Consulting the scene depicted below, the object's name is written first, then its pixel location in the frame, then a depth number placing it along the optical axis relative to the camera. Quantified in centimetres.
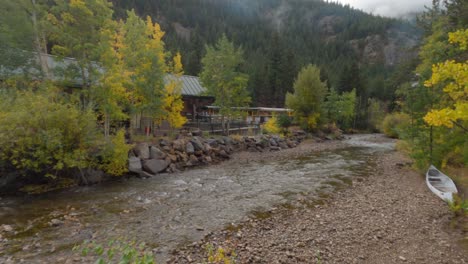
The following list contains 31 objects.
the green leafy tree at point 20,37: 1337
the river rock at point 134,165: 1388
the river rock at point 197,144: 1882
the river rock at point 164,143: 1744
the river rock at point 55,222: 778
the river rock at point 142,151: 1514
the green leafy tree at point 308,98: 3378
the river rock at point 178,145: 1770
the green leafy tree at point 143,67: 1741
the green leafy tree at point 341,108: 3984
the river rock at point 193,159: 1748
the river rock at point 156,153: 1560
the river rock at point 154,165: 1460
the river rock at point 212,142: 2062
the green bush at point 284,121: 3319
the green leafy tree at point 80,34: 1276
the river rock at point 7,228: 737
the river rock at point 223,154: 2007
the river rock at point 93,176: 1236
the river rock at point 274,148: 2500
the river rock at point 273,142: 2602
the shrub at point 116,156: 1251
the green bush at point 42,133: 973
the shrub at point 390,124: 3880
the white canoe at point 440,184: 1008
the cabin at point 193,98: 2684
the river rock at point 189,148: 1803
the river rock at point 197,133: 2187
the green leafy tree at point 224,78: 2444
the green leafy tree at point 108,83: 1348
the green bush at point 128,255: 190
